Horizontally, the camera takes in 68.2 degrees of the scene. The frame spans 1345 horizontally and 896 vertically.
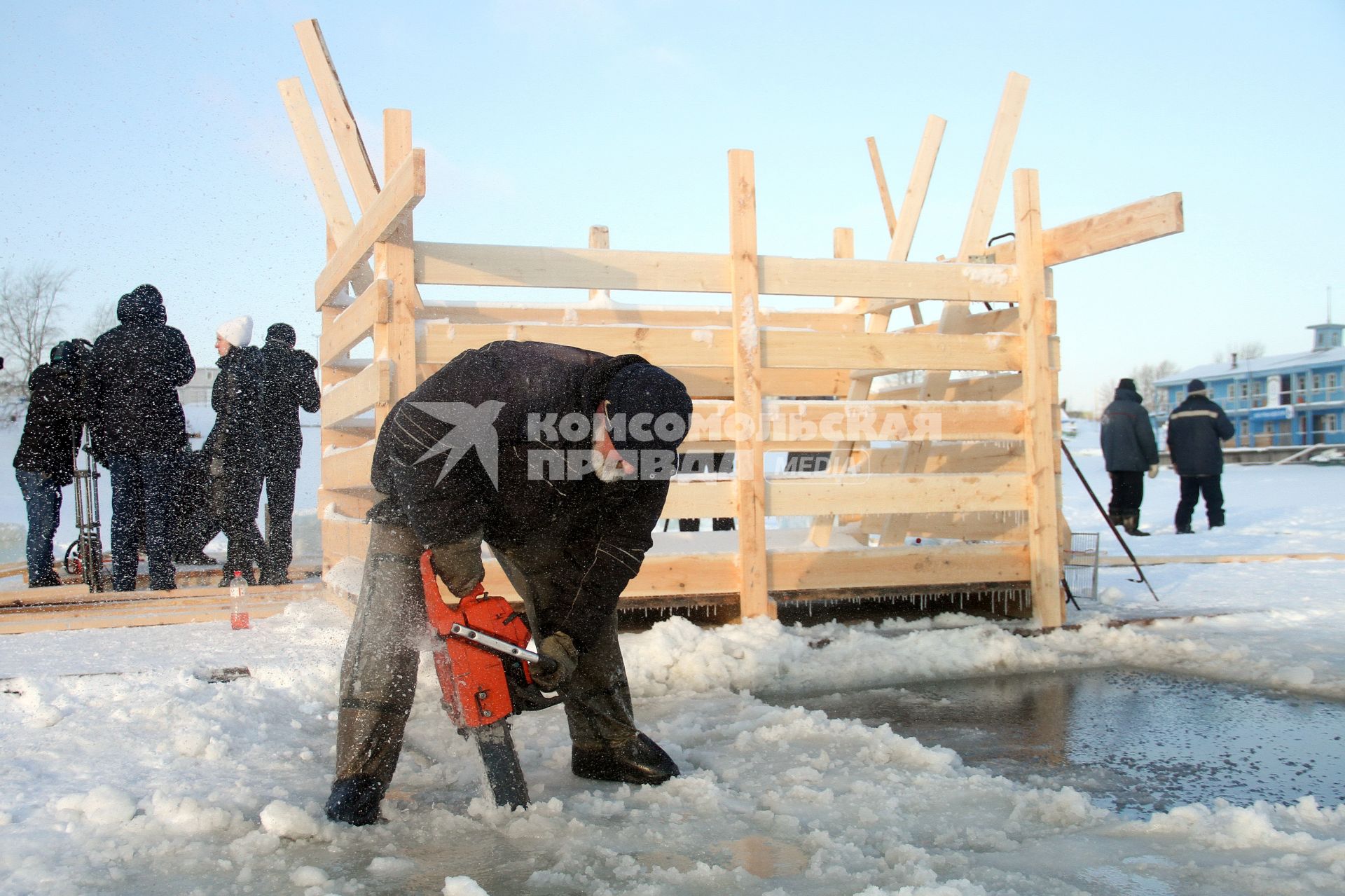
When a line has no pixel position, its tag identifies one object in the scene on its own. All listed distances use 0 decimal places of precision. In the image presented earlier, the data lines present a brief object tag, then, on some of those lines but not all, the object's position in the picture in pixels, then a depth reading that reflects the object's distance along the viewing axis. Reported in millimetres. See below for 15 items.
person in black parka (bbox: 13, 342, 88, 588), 7645
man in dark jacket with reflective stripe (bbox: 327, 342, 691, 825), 2656
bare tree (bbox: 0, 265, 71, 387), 38781
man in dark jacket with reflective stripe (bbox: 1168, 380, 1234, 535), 11867
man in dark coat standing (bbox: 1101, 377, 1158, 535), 11469
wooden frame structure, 4809
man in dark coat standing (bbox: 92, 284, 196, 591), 6672
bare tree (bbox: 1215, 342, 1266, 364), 100438
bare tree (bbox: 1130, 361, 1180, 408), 108688
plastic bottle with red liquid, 5332
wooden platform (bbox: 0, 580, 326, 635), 5344
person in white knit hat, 7094
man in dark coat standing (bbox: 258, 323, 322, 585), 7316
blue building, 49031
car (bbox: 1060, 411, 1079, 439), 44031
